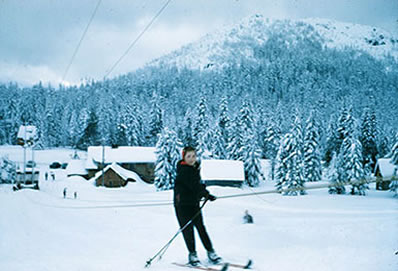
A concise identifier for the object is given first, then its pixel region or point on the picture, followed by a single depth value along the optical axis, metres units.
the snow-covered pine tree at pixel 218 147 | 52.38
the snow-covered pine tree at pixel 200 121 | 56.69
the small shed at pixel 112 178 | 52.75
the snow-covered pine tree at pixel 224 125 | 53.09
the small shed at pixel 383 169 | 40.51
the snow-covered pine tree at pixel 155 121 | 75.25
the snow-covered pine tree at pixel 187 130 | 60.19
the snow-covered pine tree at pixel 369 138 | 47.91
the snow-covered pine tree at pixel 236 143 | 50.84
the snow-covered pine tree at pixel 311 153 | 48.59
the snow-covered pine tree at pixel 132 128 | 72.62
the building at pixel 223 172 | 45.09
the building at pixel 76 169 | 60.34
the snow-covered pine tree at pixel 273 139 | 67.06
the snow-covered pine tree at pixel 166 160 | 43.25
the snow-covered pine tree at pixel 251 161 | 49.19
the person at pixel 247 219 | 16.26
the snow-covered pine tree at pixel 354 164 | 40.53
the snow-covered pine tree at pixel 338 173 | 41.78
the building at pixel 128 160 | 59.84
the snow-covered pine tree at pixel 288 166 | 41.34
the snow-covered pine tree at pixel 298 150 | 41.53
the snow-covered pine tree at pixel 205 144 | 50.59
